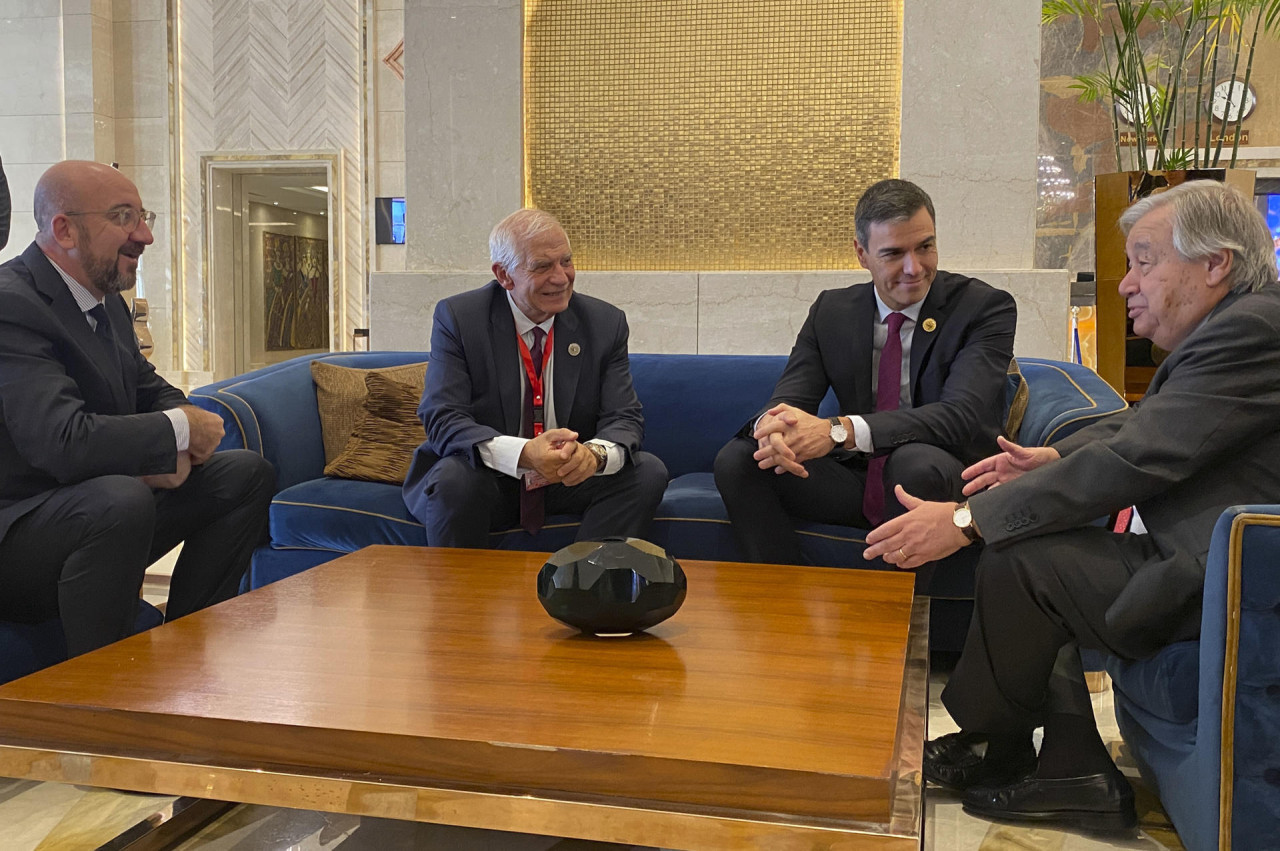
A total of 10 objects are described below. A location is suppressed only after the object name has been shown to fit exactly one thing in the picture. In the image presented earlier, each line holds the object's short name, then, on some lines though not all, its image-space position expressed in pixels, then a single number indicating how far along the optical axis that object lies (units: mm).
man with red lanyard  2664
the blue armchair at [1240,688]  1393
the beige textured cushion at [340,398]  3295
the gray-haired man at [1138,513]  1685
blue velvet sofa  2645
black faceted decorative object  1526
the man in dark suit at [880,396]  2592
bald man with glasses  2100
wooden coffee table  1064
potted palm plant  4102
